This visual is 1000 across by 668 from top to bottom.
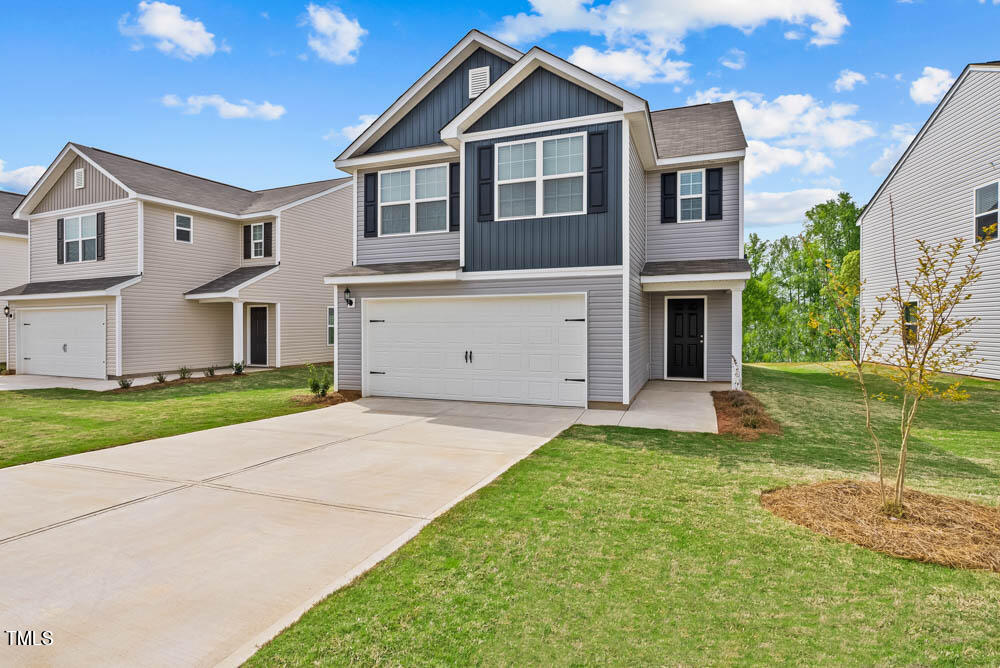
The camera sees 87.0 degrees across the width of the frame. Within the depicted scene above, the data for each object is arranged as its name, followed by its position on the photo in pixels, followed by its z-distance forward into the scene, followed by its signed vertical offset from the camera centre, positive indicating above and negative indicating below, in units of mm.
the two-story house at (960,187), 13914 +4248
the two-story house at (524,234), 9969 +1996
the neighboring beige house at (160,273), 16094 +1760
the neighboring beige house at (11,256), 20250 +2689
